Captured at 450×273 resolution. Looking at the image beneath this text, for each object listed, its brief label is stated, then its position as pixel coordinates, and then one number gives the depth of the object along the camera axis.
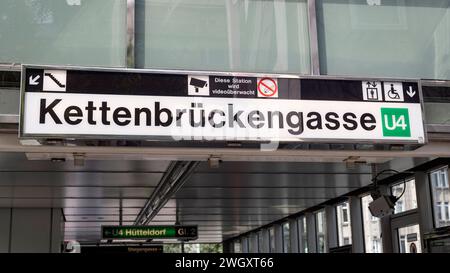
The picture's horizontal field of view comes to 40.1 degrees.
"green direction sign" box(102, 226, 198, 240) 13.62
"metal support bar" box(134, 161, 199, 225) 8.45
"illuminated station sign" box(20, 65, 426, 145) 4.55
